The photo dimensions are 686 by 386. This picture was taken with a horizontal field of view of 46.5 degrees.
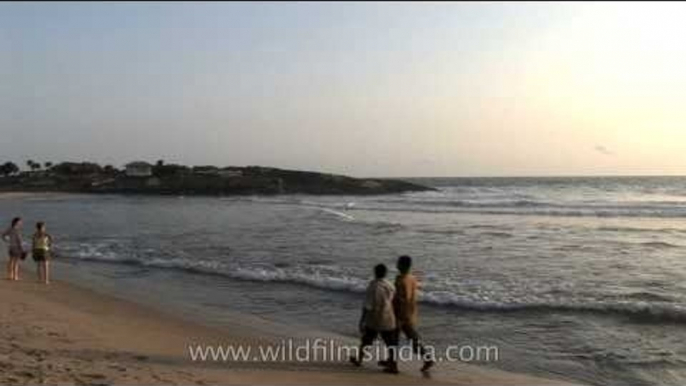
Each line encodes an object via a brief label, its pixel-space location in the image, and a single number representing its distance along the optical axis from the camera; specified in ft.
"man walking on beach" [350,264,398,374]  31.58
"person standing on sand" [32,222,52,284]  58.49
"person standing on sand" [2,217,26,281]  59.62
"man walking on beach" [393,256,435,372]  32.14
